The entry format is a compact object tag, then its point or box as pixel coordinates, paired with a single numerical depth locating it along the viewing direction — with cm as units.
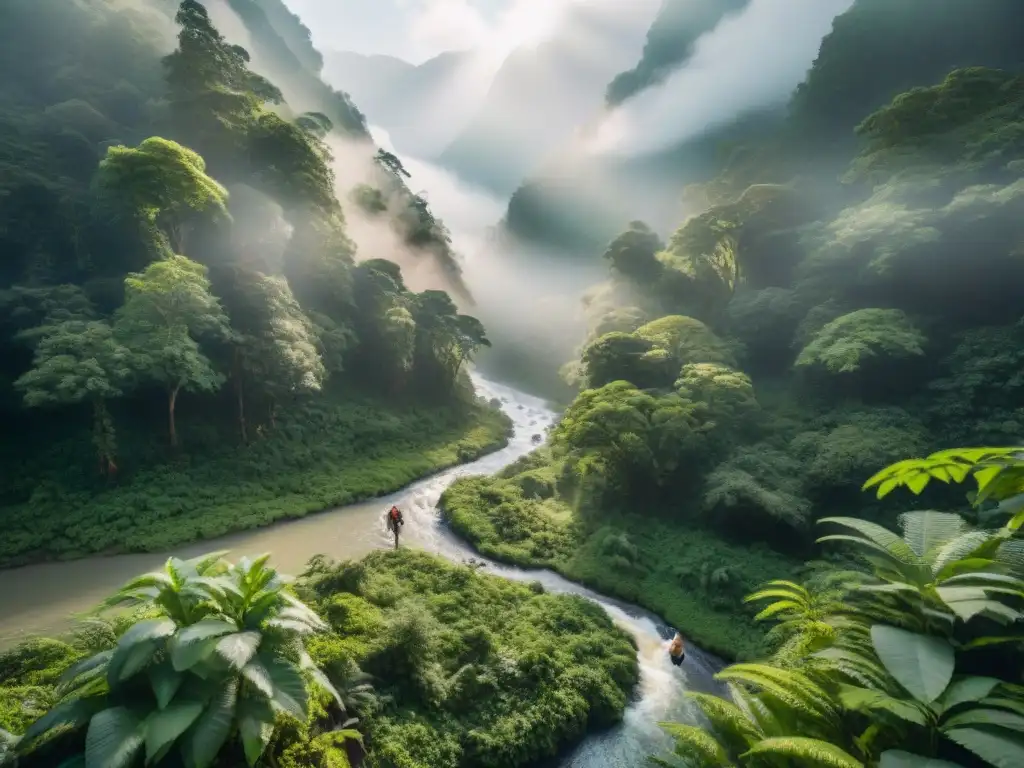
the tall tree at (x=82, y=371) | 1741
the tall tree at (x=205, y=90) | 3234
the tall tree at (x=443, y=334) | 4056
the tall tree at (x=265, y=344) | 2519
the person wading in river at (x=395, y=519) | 1827
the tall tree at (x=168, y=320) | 1984
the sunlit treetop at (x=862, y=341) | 2247
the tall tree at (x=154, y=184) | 2286
